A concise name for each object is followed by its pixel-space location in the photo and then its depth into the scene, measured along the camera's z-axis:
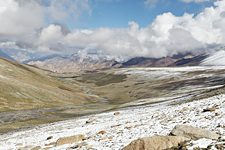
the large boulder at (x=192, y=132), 16.69
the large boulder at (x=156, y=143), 16.39
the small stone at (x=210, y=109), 23.72
